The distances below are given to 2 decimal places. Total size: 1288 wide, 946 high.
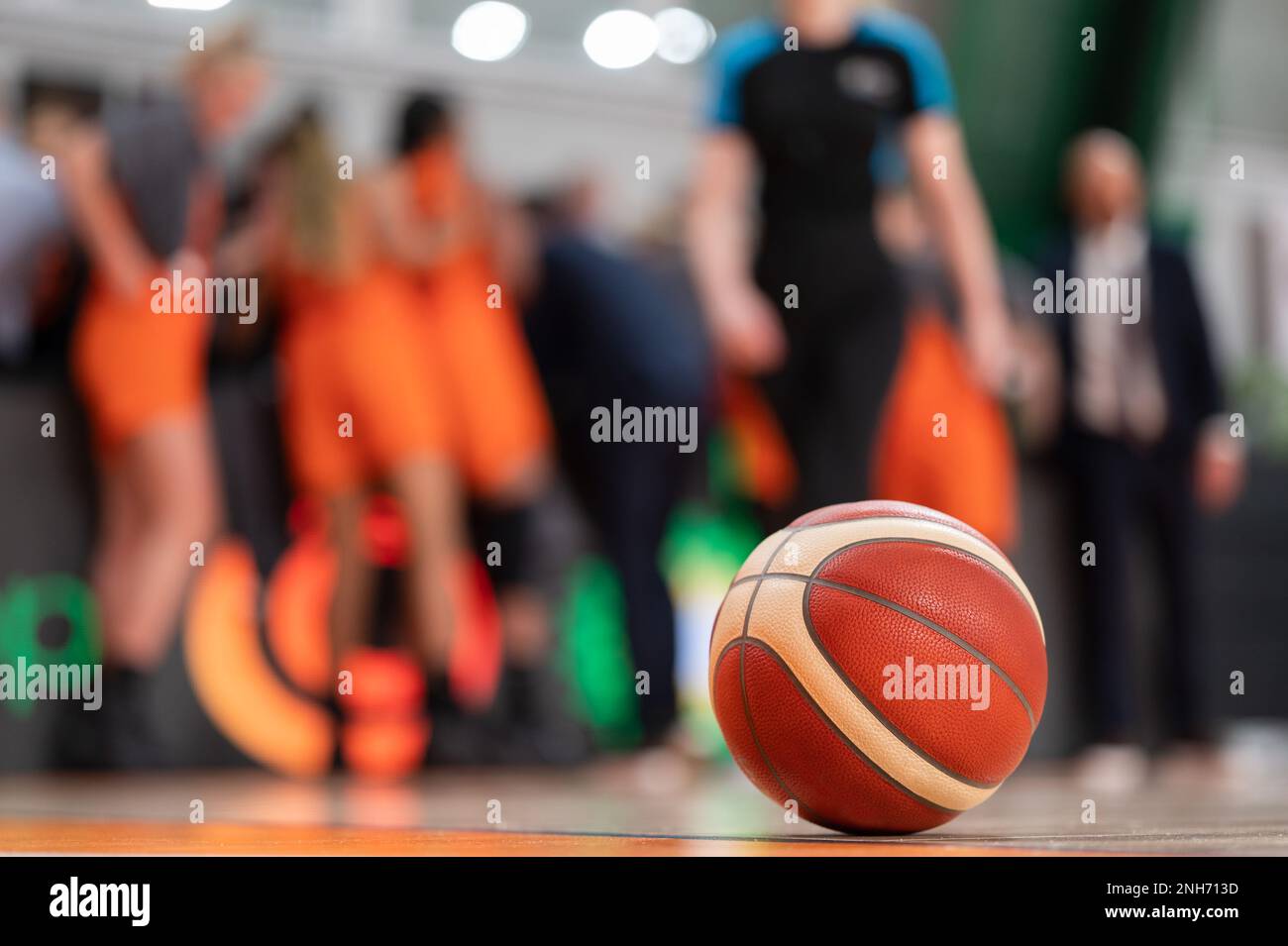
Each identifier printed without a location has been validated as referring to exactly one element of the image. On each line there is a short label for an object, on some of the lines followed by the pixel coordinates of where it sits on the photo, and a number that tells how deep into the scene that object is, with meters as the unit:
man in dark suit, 9.06
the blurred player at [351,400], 8.84
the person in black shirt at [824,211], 6.63
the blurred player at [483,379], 9.27
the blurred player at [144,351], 8.16
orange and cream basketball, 3.38
